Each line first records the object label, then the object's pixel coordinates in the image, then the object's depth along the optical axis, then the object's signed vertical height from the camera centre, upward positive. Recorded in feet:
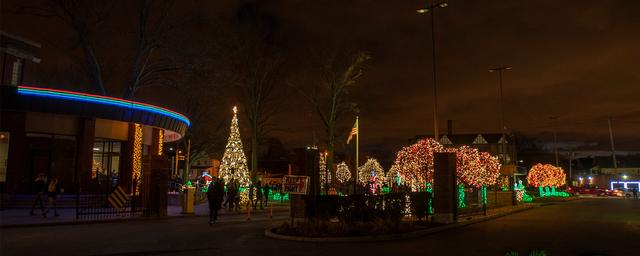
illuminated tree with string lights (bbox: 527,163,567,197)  189.88 +6.22
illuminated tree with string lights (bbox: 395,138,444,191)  89.51 +5.33
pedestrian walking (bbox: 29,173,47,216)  69.05 +0.47
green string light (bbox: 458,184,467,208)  83.30 -0.77
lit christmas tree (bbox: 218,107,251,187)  102.37 +5.89
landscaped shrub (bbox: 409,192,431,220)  64.08 -1.34
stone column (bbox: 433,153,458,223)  67.26 +0.75
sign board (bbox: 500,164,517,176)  112.88 +4.96
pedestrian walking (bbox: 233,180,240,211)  89.15 -0.78
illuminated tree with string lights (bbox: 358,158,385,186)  174.60 +7.16
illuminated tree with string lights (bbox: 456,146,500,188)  96.17 +4.47
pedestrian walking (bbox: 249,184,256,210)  94.89 -0.20
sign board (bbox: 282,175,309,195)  54.60 +0.74
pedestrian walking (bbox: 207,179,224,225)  65.58 -0.66
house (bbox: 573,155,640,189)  336.90 +13.81
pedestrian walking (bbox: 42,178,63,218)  69.62 -0.03
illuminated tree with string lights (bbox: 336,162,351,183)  165.07 +6.27
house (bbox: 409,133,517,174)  341.62 +34.36
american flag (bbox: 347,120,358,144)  113.60 +13.08
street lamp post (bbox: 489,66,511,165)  120.03 +28.10
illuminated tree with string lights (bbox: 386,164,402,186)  155.33 +4.65
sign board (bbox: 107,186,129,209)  77.97 -1.01
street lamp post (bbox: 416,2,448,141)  79.15 +21.09
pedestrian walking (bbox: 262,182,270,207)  104.14 -0.01
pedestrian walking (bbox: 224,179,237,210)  89.15 -0.20
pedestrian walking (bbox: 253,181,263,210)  95.66 -0.19
